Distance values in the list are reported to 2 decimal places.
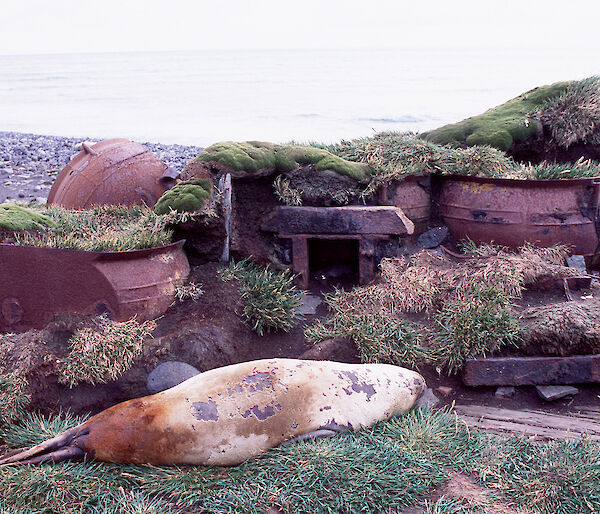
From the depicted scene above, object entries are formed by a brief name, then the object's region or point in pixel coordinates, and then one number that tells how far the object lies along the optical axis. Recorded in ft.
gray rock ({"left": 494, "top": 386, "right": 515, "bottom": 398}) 15.46
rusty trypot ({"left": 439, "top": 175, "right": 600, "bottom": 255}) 19.61
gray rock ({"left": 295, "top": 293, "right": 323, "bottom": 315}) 18.79
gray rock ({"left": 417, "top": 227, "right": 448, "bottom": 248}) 21.08
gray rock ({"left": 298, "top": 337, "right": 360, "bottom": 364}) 15.93
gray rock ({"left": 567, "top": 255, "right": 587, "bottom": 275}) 19.24
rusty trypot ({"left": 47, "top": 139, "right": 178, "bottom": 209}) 22.85
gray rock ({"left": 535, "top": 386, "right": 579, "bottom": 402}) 14.97
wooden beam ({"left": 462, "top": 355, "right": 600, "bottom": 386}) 15.25
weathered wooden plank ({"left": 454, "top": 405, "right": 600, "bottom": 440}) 13.47
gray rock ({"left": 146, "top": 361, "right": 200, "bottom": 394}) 14.34
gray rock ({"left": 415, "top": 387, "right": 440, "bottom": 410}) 14.29
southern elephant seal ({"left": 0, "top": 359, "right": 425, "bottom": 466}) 11.57
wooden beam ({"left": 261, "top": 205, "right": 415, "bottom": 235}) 19.10
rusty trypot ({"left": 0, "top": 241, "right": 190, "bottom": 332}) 15.46
